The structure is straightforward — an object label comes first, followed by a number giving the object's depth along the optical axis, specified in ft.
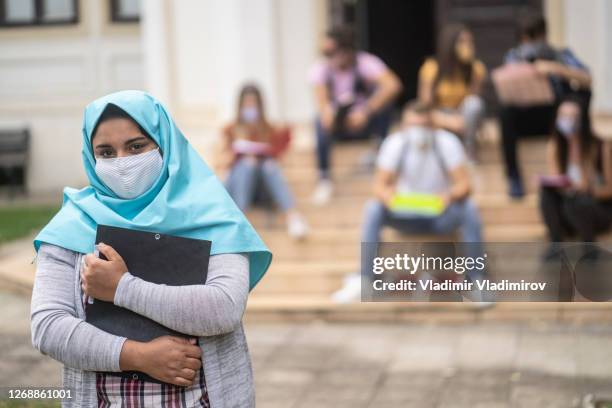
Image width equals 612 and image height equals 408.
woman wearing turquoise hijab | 19.74
